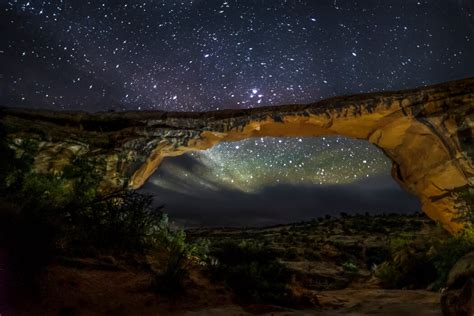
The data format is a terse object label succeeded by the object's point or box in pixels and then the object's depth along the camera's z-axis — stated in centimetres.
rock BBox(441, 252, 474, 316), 496
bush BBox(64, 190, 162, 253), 818
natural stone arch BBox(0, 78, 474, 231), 1130
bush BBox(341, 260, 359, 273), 1783
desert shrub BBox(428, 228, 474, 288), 931
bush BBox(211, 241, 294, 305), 754
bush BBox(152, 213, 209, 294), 704
